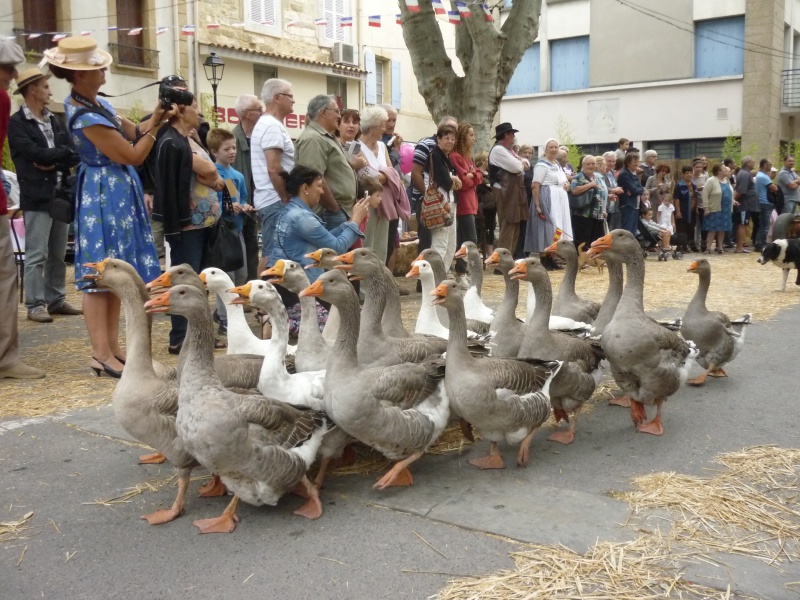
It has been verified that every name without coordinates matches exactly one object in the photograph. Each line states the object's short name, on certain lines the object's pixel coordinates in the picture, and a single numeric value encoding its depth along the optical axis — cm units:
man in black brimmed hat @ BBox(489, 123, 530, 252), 1113
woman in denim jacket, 582
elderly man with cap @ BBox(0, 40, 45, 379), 536
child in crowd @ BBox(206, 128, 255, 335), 681
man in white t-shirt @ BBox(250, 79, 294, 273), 637
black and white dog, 1020
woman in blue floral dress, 499
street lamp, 1819
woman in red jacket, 962
